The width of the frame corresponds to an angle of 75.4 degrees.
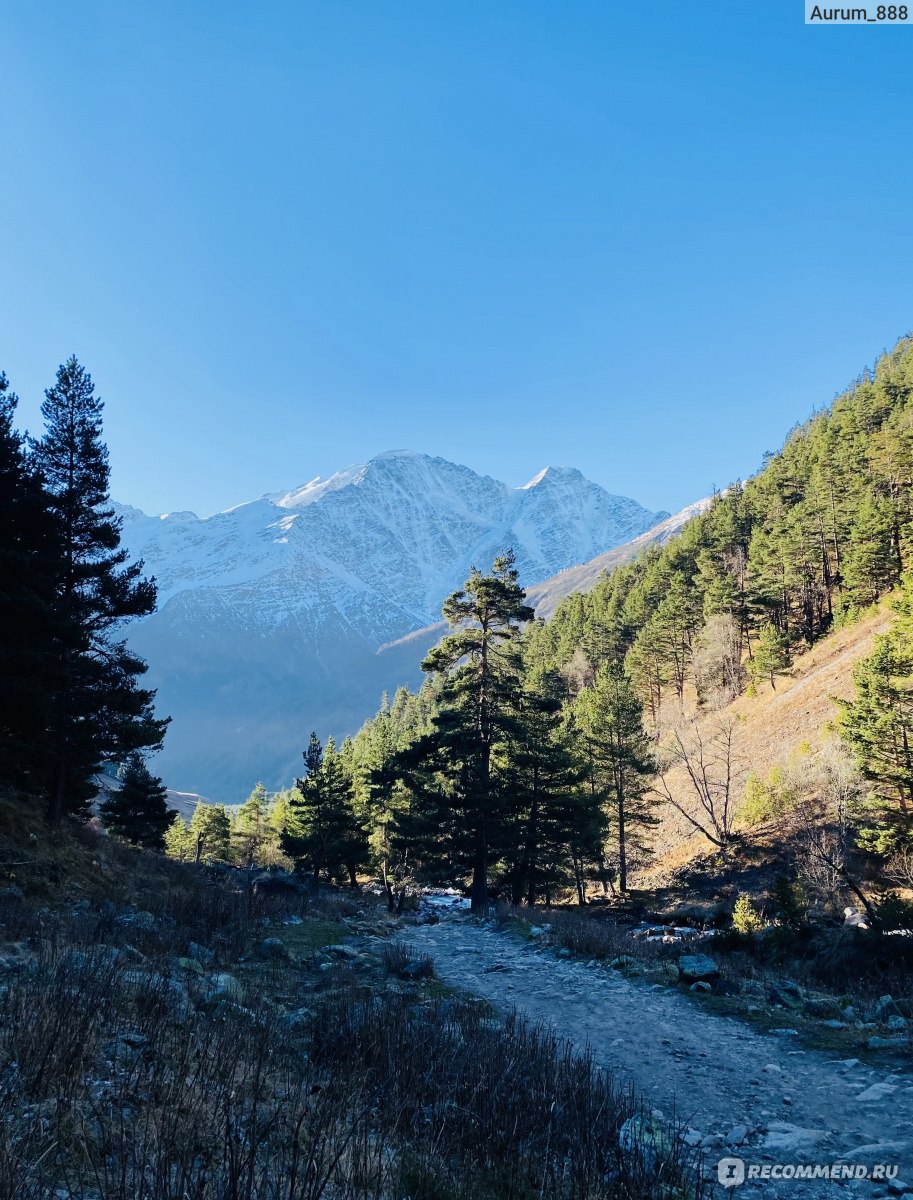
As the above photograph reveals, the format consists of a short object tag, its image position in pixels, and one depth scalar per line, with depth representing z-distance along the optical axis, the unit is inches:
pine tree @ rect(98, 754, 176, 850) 1511.2
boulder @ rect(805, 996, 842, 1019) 352.6
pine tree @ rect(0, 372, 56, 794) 549.6
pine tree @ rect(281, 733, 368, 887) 1354.6
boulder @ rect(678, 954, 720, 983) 425.1
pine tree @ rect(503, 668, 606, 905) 1062.4
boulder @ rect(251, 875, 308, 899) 920.3
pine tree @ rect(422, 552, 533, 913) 892.6
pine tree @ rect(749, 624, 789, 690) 2043.6
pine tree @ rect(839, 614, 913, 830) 1016.9
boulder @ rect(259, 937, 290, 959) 445.4
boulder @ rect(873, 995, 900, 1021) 342.6
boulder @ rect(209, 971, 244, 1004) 276.2
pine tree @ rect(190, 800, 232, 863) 2151.8
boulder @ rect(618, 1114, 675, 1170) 161.5
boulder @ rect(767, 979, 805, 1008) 372.2
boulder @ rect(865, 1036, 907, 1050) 286.5
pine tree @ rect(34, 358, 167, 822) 652.1
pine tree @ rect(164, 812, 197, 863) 2293.3
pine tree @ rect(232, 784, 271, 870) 2366.6
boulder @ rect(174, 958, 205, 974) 330.3
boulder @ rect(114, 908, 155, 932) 425.4
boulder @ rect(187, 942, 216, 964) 378.2
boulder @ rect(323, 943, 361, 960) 485.1
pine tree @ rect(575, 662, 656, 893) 1423.5
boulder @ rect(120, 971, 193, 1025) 219.8
